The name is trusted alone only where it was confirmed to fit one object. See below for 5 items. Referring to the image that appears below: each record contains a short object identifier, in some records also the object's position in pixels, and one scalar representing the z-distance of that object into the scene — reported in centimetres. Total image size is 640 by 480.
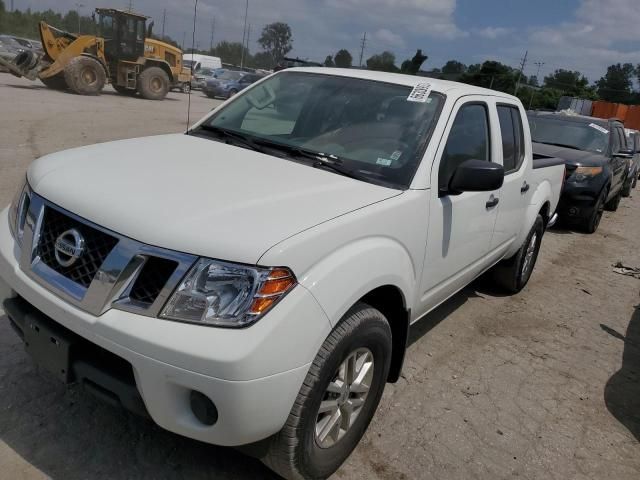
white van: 4378
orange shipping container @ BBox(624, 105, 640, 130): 3488
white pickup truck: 190
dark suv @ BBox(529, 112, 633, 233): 835
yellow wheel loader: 2016
